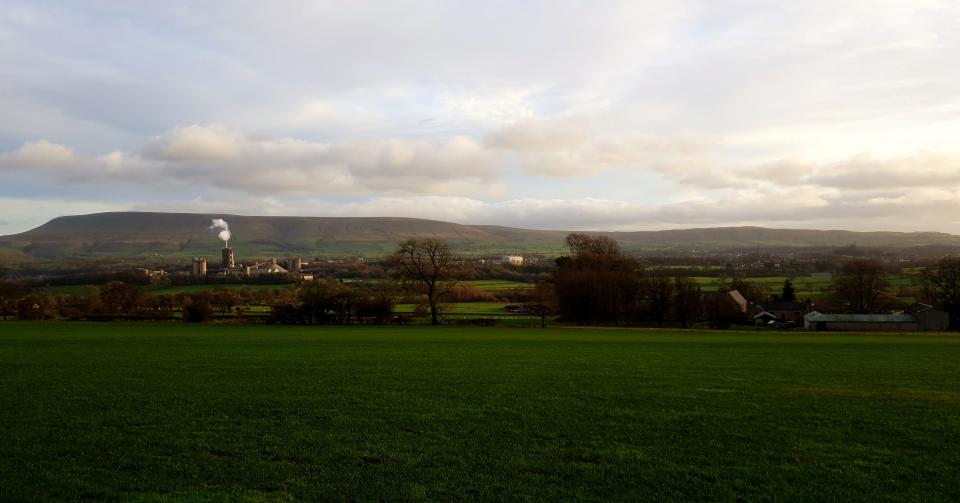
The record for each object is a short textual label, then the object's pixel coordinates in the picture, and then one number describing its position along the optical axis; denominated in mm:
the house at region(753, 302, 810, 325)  71125
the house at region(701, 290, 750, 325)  59750
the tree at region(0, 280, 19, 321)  58156
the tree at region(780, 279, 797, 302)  76438
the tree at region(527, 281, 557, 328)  60938
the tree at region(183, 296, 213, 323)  57375
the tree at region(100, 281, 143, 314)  62469
